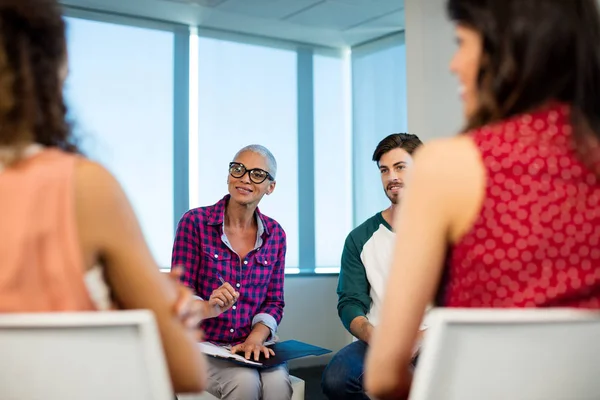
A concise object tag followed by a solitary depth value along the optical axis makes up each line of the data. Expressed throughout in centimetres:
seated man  260
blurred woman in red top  85
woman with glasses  244
